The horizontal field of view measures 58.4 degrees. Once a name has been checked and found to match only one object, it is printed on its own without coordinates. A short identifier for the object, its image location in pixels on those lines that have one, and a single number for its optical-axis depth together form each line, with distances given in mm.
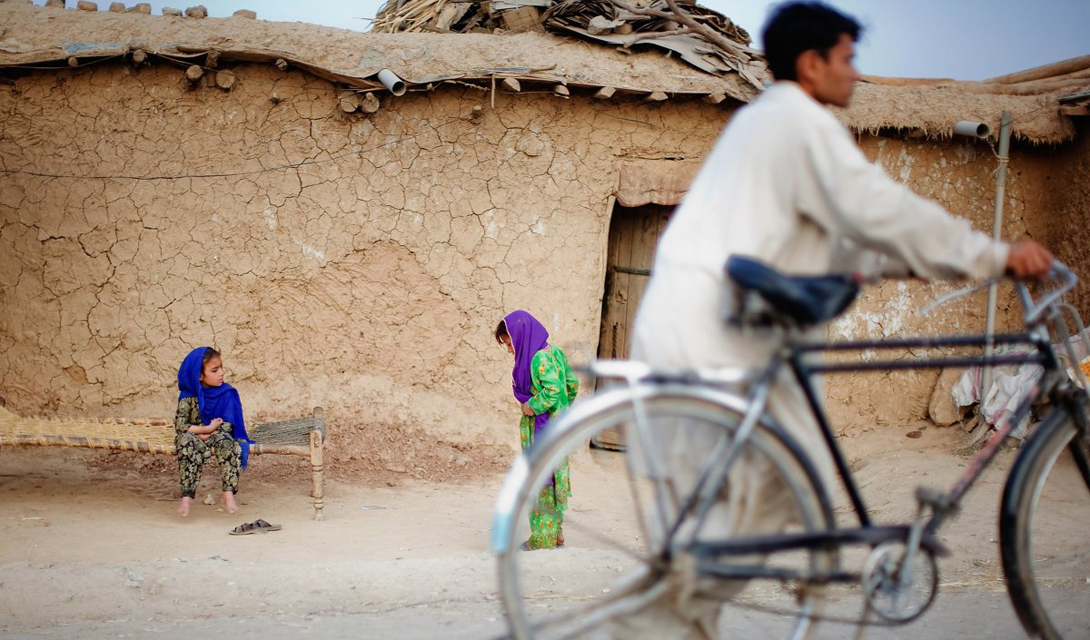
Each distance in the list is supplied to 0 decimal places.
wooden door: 8125
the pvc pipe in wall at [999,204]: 7348
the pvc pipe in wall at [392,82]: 6520
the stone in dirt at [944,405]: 7793
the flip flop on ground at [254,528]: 5434
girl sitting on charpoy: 5699
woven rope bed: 5520
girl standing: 5172
